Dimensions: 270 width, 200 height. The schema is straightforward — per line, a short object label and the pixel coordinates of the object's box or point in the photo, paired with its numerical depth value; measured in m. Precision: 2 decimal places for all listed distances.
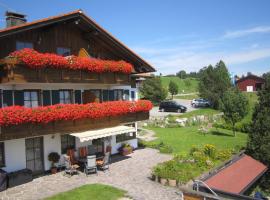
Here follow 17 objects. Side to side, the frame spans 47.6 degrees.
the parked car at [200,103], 58.85
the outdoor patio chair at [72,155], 19.26
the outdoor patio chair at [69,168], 17.77
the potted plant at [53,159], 18.41
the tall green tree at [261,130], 17.05
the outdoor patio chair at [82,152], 20.53
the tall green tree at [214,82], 52.41
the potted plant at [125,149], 22.97
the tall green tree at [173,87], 76.62
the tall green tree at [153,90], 58.59
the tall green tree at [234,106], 30.80
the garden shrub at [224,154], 19.59
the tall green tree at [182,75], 153.25
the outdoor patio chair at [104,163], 18.62
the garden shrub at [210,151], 19.90
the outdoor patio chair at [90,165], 17.72
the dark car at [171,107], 51.04
